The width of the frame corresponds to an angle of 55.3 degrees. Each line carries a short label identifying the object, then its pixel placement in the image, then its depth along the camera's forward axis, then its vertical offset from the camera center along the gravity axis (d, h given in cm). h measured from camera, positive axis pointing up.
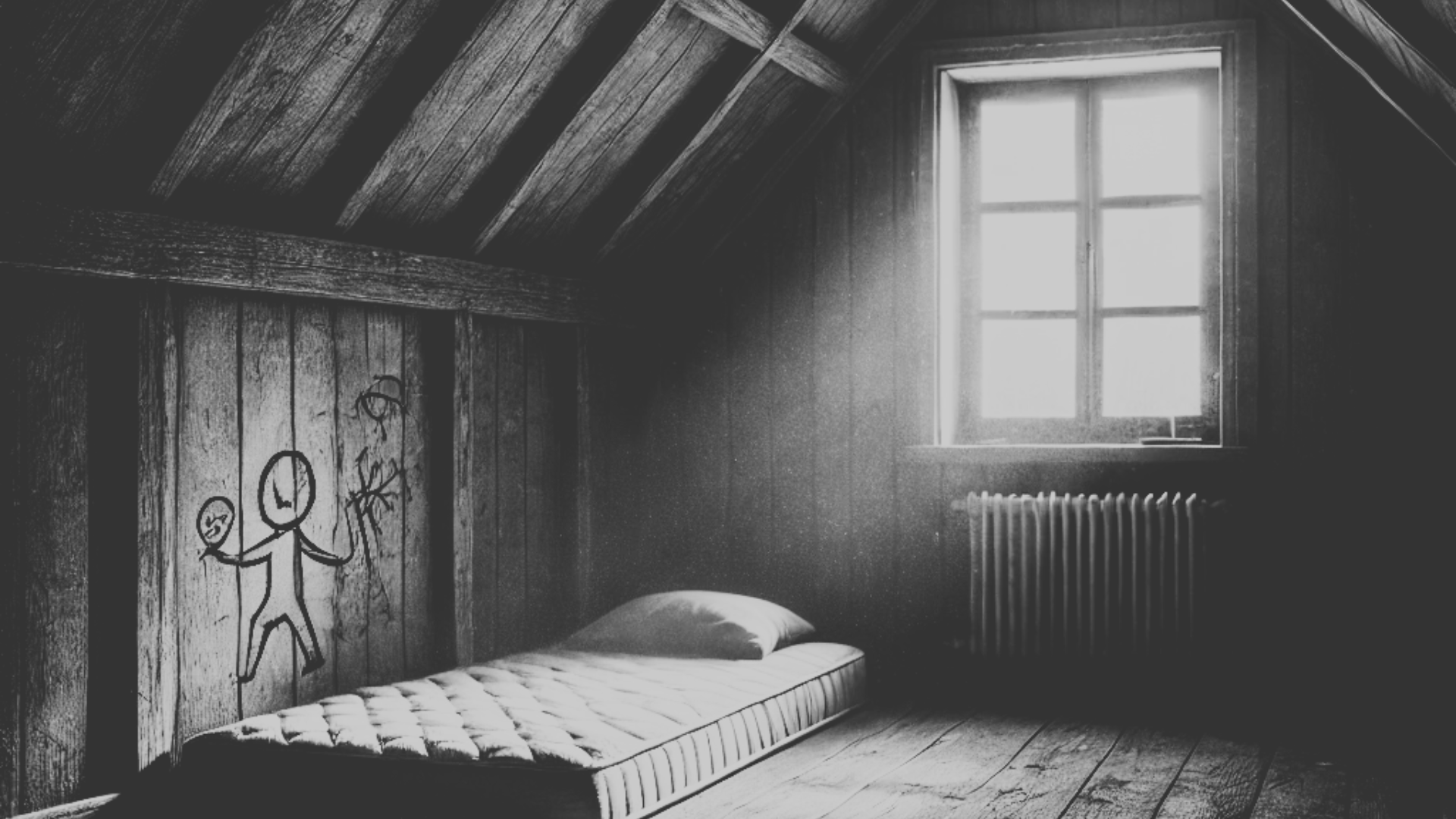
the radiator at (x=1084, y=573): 484 -55
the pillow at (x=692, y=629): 459 -70
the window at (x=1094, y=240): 499 +66
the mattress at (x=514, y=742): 323 -79
